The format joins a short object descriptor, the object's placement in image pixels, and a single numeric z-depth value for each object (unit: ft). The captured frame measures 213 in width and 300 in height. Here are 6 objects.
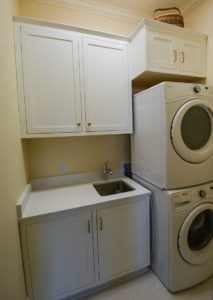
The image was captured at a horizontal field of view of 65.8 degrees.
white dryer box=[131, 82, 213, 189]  4.42
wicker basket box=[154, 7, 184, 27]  5.45
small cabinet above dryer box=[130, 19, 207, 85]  5.01
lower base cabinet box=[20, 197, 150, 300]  4.16
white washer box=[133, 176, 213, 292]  4.60
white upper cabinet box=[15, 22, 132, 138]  4.72
